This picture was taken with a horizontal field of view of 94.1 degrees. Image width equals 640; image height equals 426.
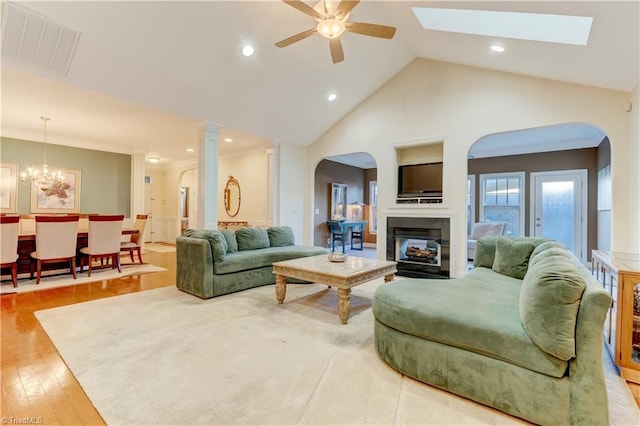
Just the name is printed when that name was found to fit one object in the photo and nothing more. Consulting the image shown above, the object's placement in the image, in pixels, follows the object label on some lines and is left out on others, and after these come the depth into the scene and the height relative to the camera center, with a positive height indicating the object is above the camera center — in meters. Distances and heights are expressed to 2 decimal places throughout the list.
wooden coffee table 2.98 -0.63
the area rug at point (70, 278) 4.18 -1.05
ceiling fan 2.64 +1.85
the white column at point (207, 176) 5.19 +0.66
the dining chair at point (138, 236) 5.77 -0.48
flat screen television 5.42 +0.68
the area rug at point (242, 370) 1.67 -1.10
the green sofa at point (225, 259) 3.77 -0.62
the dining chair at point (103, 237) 4.81 -0.41
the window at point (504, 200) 7.32 +0.44
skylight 3.03 +2.20
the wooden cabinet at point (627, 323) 2.07 -0.73
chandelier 5.62 +0.68
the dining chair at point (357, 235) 9.16 -0.60
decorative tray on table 3.72 -0.53
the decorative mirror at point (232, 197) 7.92 +0.46
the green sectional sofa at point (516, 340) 1.48 -0.71
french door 6.59 +0.25
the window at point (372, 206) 10.01 +0.32
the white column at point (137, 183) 7.54 +0.75
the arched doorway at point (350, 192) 8.05 +0.73
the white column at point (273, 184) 6.56 +0.67
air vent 2.94 +1.83
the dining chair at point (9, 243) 3.95 -0.43
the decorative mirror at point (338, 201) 8.52 +0.42
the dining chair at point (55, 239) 4.29 -0.41
